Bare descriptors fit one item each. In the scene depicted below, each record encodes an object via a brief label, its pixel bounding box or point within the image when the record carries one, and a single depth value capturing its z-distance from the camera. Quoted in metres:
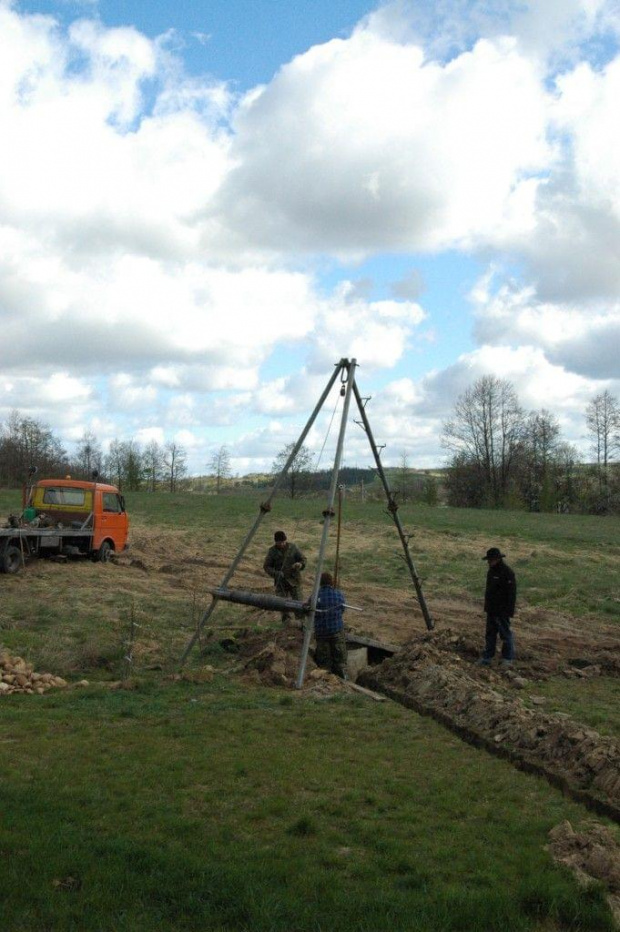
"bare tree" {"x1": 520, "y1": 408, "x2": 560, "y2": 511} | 73.45
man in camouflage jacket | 15.43
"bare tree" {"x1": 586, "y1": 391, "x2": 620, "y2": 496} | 81.19
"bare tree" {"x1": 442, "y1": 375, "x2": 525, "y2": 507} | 81.31
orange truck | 23.08
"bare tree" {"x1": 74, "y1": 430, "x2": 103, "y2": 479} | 76.62
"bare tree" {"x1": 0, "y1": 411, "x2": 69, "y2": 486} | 59.75
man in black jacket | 13.87
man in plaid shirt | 12.55
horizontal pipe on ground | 11.90
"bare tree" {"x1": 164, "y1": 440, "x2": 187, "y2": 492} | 93.44
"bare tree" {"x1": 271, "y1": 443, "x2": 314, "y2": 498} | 71.44
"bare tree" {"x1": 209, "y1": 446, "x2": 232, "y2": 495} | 96.53
